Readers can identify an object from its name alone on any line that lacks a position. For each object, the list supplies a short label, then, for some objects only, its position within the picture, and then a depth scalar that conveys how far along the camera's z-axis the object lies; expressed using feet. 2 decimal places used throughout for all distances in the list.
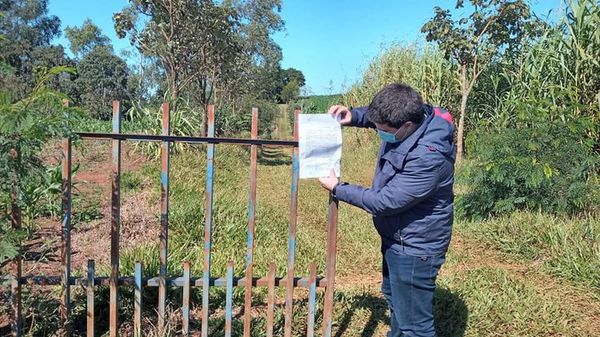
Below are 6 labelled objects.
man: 7.30
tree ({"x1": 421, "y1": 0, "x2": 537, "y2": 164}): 30.50
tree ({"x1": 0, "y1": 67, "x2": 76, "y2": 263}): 6.55
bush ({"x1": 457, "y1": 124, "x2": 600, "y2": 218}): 17.29
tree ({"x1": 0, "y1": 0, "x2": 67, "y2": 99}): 125.90
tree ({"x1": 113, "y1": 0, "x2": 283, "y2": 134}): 36.06
